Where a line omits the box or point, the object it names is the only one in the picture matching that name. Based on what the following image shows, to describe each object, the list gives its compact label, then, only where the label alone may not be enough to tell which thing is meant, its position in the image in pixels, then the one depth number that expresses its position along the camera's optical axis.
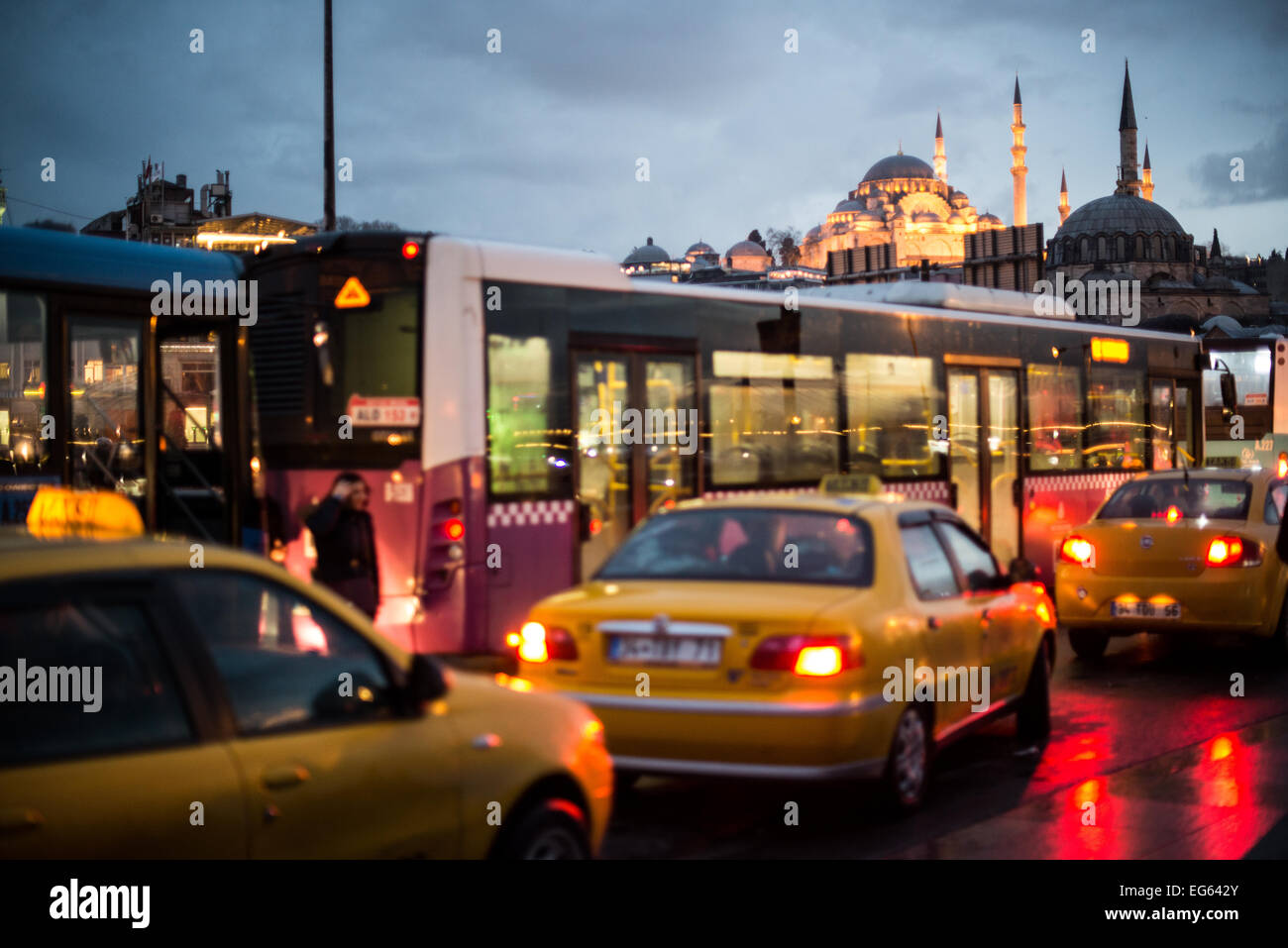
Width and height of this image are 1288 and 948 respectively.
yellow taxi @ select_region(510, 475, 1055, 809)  6.28
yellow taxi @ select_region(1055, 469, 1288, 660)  11.49
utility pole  23.02
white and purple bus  10.27
